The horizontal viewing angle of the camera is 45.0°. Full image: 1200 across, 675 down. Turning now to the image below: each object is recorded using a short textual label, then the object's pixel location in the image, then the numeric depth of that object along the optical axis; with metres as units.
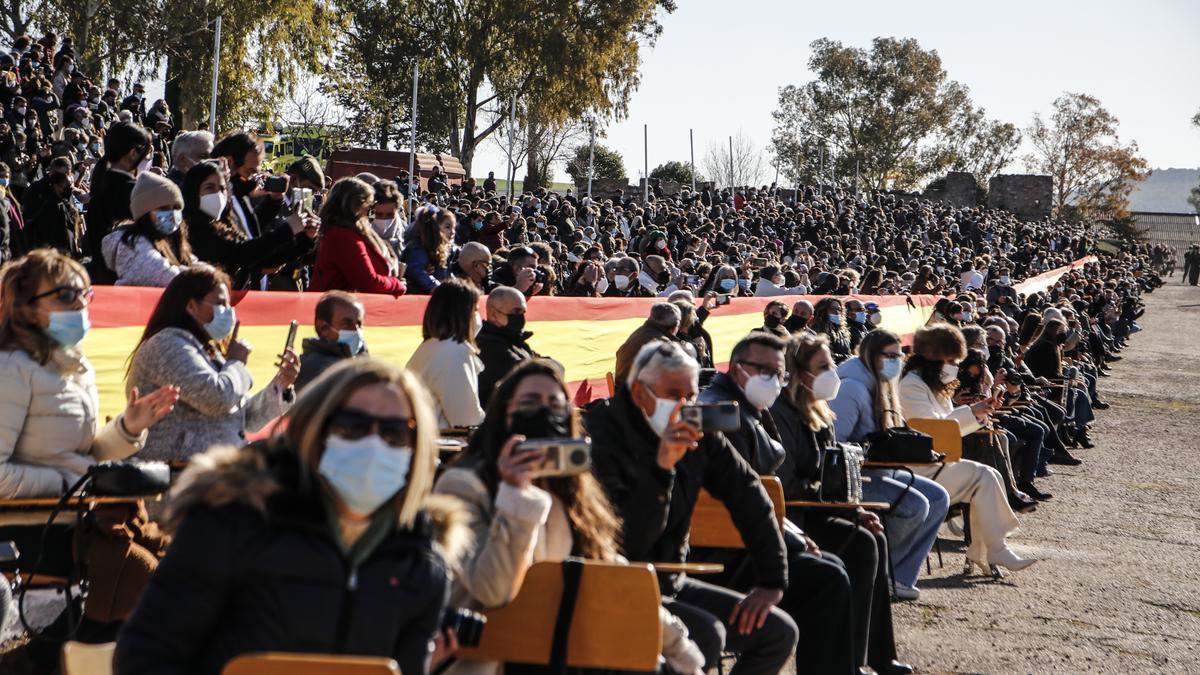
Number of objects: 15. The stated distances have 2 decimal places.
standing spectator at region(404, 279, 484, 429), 7.13
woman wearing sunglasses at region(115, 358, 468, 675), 3.02
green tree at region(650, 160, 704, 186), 72.19
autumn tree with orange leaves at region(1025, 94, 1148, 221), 100.75
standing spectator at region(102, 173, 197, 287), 6.48
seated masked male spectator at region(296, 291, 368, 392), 6.47
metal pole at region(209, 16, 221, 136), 14.41
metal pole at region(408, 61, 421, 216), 19.42
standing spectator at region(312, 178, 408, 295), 8.12
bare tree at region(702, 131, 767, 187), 80.56
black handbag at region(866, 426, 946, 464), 8.27
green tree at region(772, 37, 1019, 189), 92.50
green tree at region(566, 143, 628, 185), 65.81
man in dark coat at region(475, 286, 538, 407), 7.87
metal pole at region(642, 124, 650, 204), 43.91
